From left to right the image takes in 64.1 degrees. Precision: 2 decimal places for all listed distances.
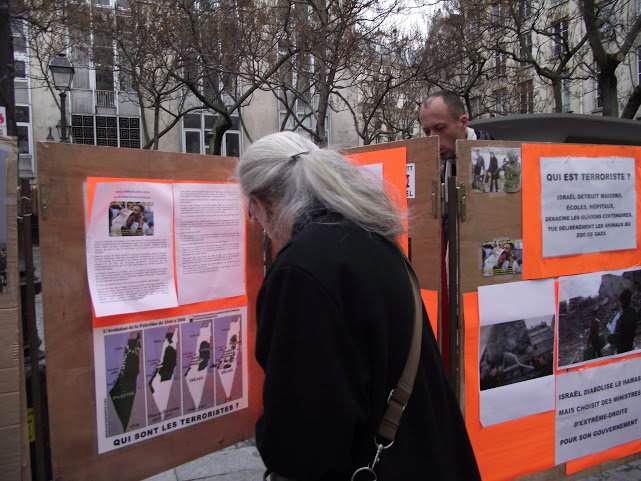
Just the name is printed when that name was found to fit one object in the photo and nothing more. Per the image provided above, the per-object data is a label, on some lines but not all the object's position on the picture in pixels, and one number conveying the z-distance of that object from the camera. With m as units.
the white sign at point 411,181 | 2.27
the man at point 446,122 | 2.89
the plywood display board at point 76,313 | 1.95
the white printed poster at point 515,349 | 2.28
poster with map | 2.12
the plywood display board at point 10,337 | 1.82
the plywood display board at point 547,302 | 2.25
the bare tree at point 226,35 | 10.35
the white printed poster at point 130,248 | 2.05
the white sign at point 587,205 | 2.37
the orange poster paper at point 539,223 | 2.31
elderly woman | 1.09
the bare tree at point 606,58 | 9.07
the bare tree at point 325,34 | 8.92
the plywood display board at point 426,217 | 2.22
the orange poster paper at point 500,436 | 2.24
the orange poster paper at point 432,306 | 2.22
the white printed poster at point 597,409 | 2.46
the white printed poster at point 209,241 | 2.31
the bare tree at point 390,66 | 11.22
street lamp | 12.09
